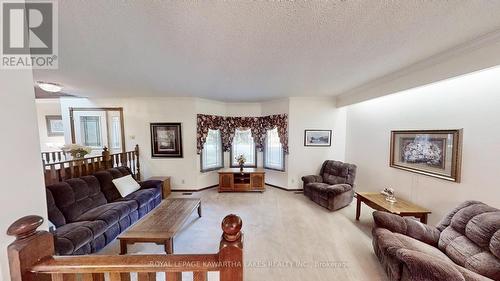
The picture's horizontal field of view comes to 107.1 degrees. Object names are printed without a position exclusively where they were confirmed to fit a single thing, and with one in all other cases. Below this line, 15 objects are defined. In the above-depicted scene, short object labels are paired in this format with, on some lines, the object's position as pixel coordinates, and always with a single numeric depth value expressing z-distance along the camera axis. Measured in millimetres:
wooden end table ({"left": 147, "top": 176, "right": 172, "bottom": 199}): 4203
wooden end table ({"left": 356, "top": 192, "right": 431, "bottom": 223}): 2488
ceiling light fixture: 3064
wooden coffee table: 2086
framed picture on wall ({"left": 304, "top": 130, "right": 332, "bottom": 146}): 4730
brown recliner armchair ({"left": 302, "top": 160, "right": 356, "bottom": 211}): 3582
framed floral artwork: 2361
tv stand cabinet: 4715
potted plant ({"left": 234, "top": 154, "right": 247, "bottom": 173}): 4883
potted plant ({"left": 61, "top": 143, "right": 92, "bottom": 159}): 3205
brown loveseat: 1454
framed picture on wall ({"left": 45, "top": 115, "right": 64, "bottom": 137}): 5809
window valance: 4750
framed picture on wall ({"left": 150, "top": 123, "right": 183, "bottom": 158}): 4637
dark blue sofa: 2088
